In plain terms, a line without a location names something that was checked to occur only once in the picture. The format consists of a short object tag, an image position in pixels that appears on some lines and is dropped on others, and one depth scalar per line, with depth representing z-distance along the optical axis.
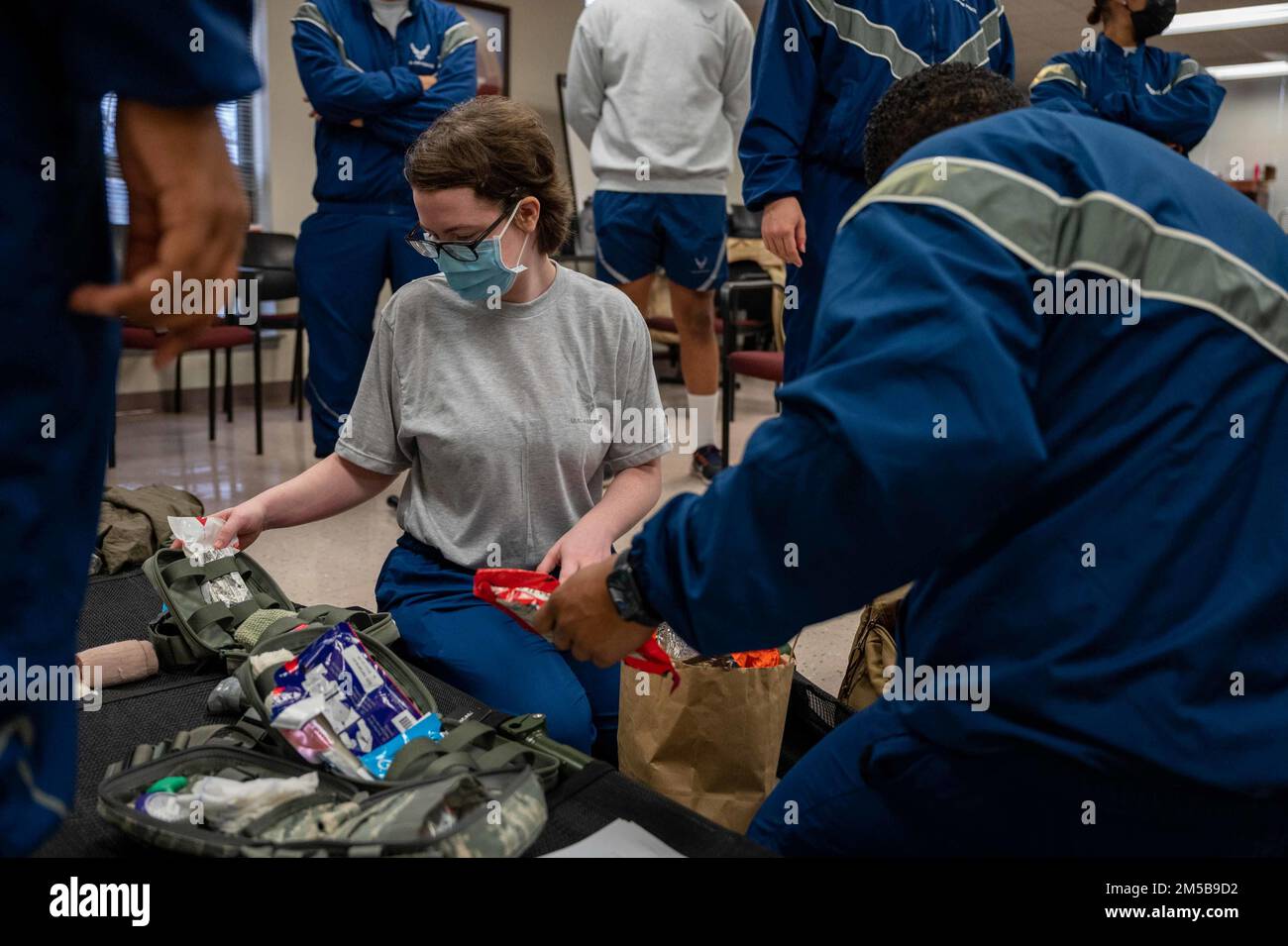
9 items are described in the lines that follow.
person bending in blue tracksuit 0.93
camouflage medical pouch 1.10
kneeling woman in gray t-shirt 1.85
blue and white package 1.36
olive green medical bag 1.72
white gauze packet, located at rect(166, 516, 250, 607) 1.72
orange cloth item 1.69
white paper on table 1.18
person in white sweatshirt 4.18
